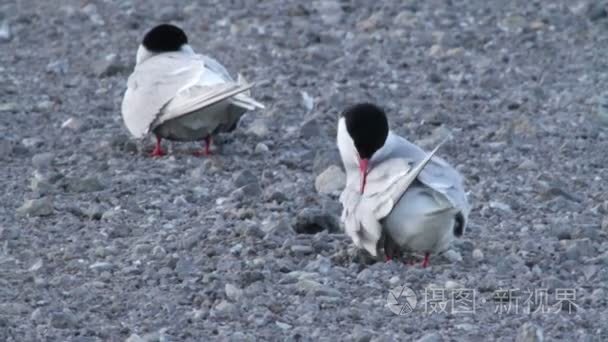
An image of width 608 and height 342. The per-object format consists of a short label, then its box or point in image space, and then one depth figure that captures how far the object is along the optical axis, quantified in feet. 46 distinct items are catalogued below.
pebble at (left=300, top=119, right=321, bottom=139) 60.39
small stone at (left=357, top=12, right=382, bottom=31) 77.00
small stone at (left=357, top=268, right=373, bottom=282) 43.50
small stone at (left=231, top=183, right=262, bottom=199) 52.16
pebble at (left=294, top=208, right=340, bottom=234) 48.14
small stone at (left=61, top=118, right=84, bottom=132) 61.82
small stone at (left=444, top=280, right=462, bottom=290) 42.27
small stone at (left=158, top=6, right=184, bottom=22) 79.87
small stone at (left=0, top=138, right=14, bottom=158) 57.72
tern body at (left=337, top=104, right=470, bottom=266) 43.16
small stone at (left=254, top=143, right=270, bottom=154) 58.54
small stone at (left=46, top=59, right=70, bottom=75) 70.59
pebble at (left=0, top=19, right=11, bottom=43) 76.64
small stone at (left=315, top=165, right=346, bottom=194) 52.90
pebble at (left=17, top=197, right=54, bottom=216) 50.24
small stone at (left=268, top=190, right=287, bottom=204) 51.60
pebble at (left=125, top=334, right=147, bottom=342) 38.14
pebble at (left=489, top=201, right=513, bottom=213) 50.96
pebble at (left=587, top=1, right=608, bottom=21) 77.97
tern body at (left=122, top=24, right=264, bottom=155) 55.52
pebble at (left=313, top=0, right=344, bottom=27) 78.74
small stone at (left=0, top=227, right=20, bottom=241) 47.73
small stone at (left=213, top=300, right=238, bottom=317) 40.50
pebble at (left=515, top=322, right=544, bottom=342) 37.99
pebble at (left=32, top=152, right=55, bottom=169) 56.59
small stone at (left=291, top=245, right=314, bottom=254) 45.78
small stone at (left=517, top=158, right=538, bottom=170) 55.77
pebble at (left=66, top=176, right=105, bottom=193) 53.31
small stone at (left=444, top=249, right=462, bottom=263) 45.67
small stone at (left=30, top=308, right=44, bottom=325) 39.86
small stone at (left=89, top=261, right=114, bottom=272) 44.60
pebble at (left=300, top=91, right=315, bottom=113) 64.43
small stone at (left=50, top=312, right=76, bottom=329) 39.52
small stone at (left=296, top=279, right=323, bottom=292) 42.27
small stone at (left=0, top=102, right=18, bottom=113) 64.18
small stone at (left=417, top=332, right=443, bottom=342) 38.42
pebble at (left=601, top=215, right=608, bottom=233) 48.34
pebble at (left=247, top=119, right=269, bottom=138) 60.75
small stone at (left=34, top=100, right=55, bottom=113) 64.59
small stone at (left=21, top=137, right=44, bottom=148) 59.18
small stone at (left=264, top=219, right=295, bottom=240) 47.32
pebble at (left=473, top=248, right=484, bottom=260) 45.57
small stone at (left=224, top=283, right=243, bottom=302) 41.73
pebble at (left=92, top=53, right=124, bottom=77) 70.18
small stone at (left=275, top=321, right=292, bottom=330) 39.69
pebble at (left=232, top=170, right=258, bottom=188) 53.62
